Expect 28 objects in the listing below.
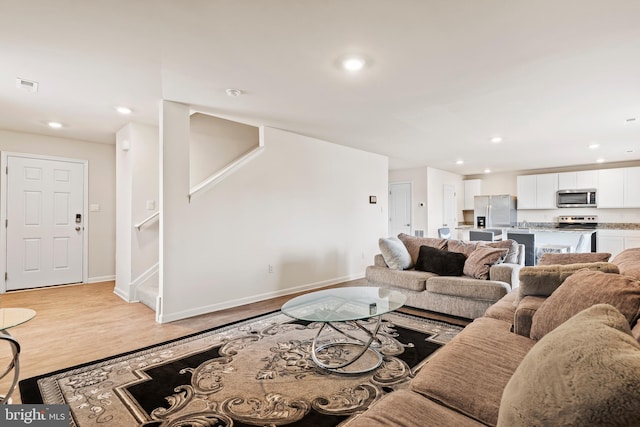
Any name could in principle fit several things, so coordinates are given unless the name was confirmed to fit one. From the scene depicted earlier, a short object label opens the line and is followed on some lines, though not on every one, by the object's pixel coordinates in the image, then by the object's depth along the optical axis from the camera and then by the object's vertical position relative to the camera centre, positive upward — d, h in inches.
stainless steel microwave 288.8 +15.6
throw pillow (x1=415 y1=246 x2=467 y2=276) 152.3 -23.4
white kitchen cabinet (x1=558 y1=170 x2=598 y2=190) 289.2 +33.0
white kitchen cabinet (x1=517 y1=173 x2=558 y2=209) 309.9 +24.5
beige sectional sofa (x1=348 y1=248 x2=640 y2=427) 27.5 -18.3
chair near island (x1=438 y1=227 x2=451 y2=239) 259.6 -14.4
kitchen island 208.6 -19.6
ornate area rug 73.1 -46.4
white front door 192.1 -5.1
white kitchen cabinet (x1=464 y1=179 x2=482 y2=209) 369.4 +29.1
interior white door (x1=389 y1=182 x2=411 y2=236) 328.7 +7.1
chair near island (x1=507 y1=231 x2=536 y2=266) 195.0 -20.1
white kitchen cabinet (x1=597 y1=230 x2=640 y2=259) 261.3 -21.1
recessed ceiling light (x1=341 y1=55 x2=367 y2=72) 100.4 +49.9
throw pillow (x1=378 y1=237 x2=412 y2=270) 164.7 -21.0
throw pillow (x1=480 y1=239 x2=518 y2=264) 151.5 -16.5
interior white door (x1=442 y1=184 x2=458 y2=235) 338.3 +9.3
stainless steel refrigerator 326.0 +4.0
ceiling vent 117.1 +49.3
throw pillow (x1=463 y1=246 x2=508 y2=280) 142.8 -21.5
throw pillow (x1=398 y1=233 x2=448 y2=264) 173.2 -16.2
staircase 158.2 -41.5
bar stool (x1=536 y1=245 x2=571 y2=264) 206.5 -22.5
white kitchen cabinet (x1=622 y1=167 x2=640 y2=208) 269.4 +23.8
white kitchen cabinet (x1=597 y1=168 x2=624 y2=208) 277.1 +24.1
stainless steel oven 291.0 -7.0
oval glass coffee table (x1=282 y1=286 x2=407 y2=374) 92.4 -30.2
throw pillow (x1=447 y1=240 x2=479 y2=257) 160.2 -16.5
